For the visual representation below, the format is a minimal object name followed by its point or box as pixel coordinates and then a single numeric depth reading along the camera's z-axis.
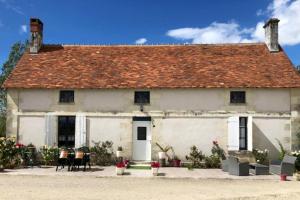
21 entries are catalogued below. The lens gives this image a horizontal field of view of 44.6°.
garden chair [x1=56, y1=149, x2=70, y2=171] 15.24
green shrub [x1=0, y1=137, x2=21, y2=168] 15.78
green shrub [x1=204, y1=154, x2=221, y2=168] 17.22
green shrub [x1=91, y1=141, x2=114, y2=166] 17.62
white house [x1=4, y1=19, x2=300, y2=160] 17.61
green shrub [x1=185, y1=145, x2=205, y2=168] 17.29
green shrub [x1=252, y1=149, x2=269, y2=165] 16.84
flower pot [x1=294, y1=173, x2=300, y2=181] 13.70
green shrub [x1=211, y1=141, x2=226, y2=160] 17.48
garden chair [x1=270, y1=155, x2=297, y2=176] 14.57
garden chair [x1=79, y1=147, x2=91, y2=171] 15.52
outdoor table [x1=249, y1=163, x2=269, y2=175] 14.82
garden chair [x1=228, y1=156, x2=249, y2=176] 14.50
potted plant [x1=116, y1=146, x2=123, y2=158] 17.61
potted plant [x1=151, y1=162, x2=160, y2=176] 14.09
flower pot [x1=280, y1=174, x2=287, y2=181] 13.49
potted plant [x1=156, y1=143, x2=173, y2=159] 17.43
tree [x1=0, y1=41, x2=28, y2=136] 36.12
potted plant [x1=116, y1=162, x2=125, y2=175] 14.25
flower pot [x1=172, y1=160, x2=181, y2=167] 17.44
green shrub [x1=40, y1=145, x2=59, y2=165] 17.22
